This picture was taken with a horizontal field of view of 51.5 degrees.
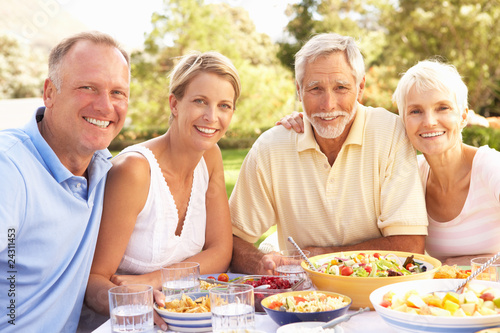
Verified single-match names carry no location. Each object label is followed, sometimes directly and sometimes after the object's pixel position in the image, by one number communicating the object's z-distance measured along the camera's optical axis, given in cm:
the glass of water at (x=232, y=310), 166
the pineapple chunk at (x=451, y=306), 160
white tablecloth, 183
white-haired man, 291
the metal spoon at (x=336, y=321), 166
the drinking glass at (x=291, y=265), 217
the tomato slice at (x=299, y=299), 185
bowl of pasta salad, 173
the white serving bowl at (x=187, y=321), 181
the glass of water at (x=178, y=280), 199
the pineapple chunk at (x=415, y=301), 165
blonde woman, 240
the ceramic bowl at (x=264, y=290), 195
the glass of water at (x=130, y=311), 172
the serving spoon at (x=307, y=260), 215
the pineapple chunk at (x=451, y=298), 164
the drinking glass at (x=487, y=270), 194
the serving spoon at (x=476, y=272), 187
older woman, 277
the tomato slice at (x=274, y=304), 182
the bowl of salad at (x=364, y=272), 196
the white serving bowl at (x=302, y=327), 162
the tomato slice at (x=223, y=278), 230
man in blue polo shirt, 200
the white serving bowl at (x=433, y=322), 151
